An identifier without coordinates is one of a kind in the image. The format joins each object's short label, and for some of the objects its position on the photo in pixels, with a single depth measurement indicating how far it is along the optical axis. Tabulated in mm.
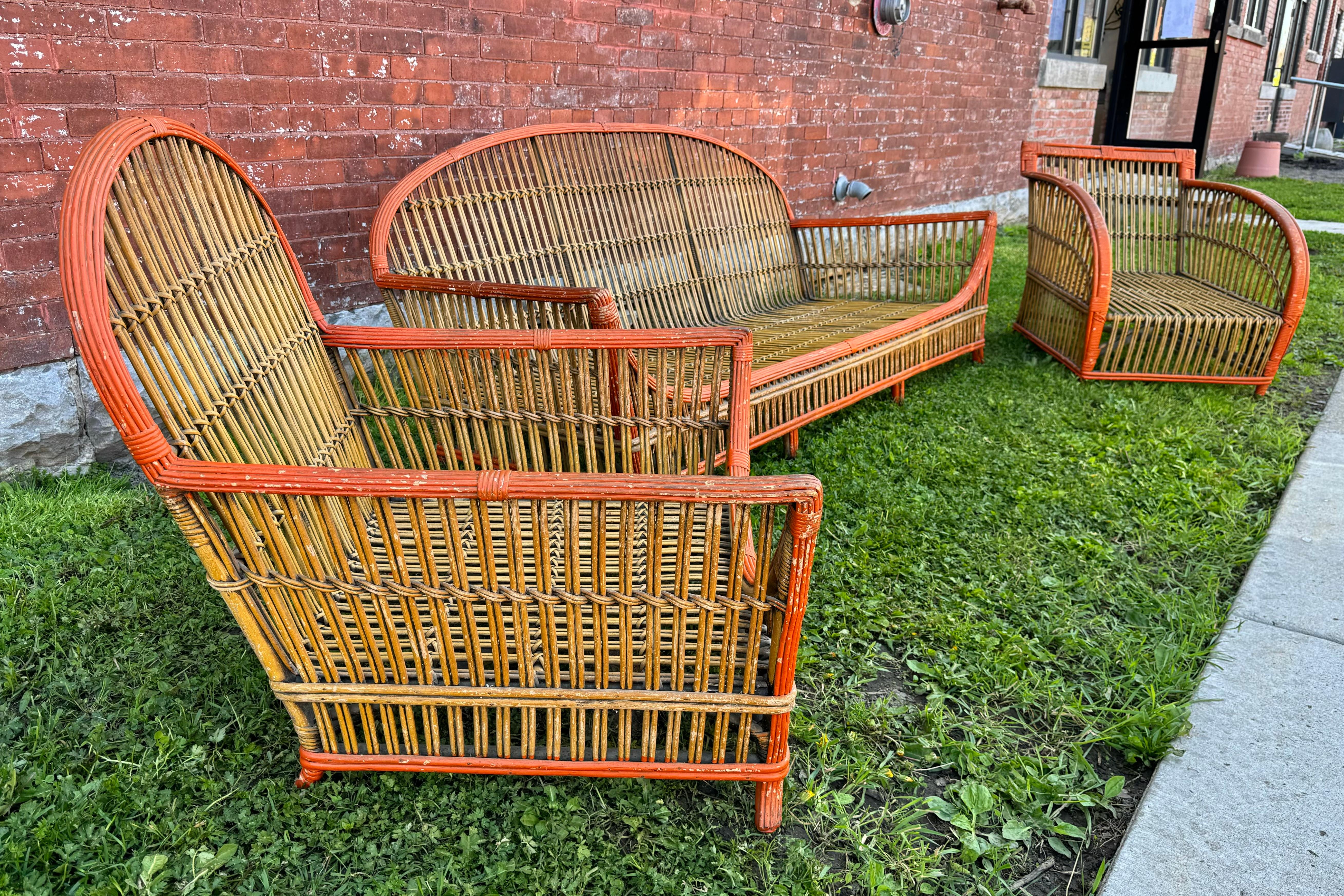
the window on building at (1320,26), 15836
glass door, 8023
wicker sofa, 2359
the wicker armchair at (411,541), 1237
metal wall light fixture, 5207
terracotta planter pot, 11406
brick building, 2291
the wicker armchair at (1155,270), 3516
